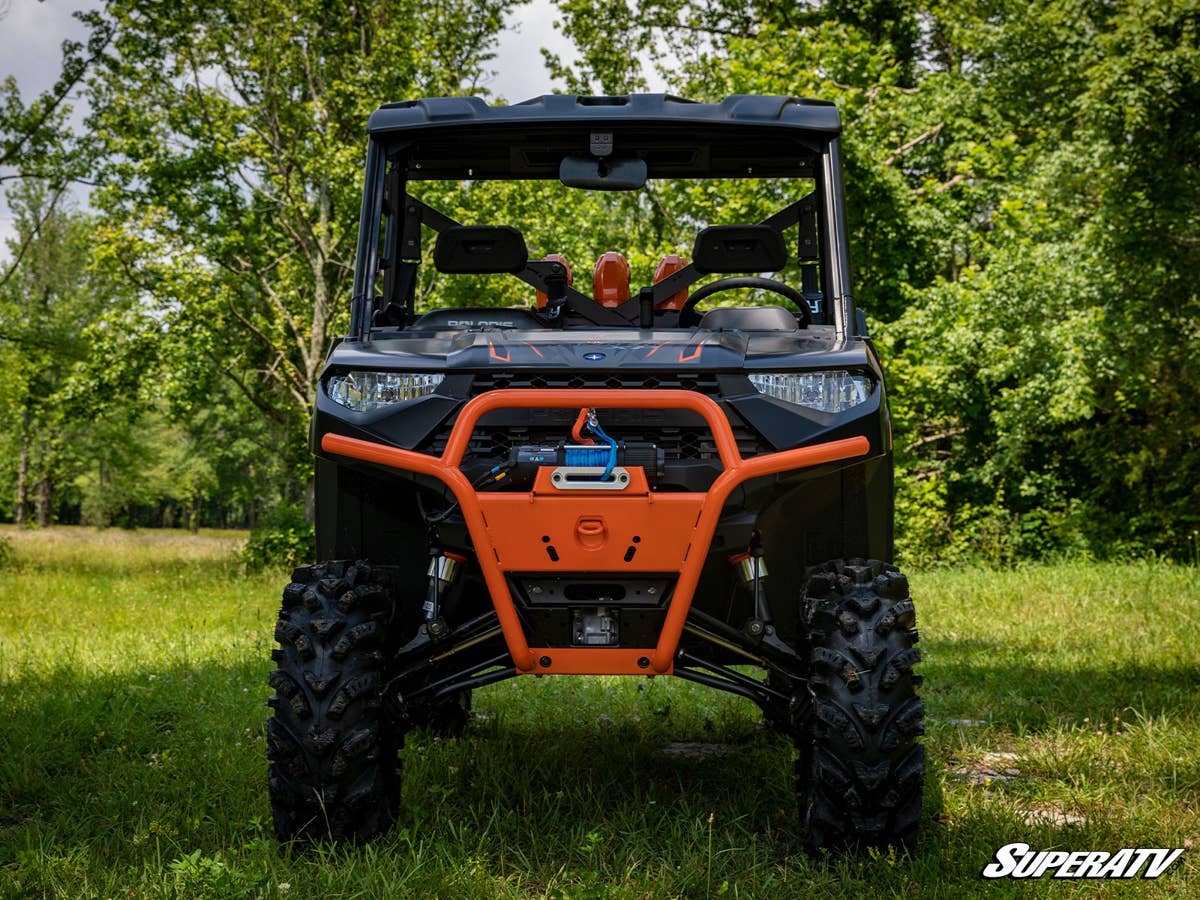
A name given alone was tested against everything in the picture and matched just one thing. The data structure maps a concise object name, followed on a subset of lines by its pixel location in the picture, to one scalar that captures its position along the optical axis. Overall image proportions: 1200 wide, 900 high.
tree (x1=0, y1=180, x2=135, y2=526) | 34.91
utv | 3.01
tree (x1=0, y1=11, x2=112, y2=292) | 17.91
